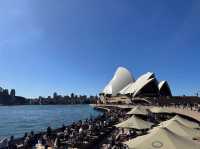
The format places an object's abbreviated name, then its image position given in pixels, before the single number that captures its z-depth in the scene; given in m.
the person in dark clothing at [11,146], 6.48
